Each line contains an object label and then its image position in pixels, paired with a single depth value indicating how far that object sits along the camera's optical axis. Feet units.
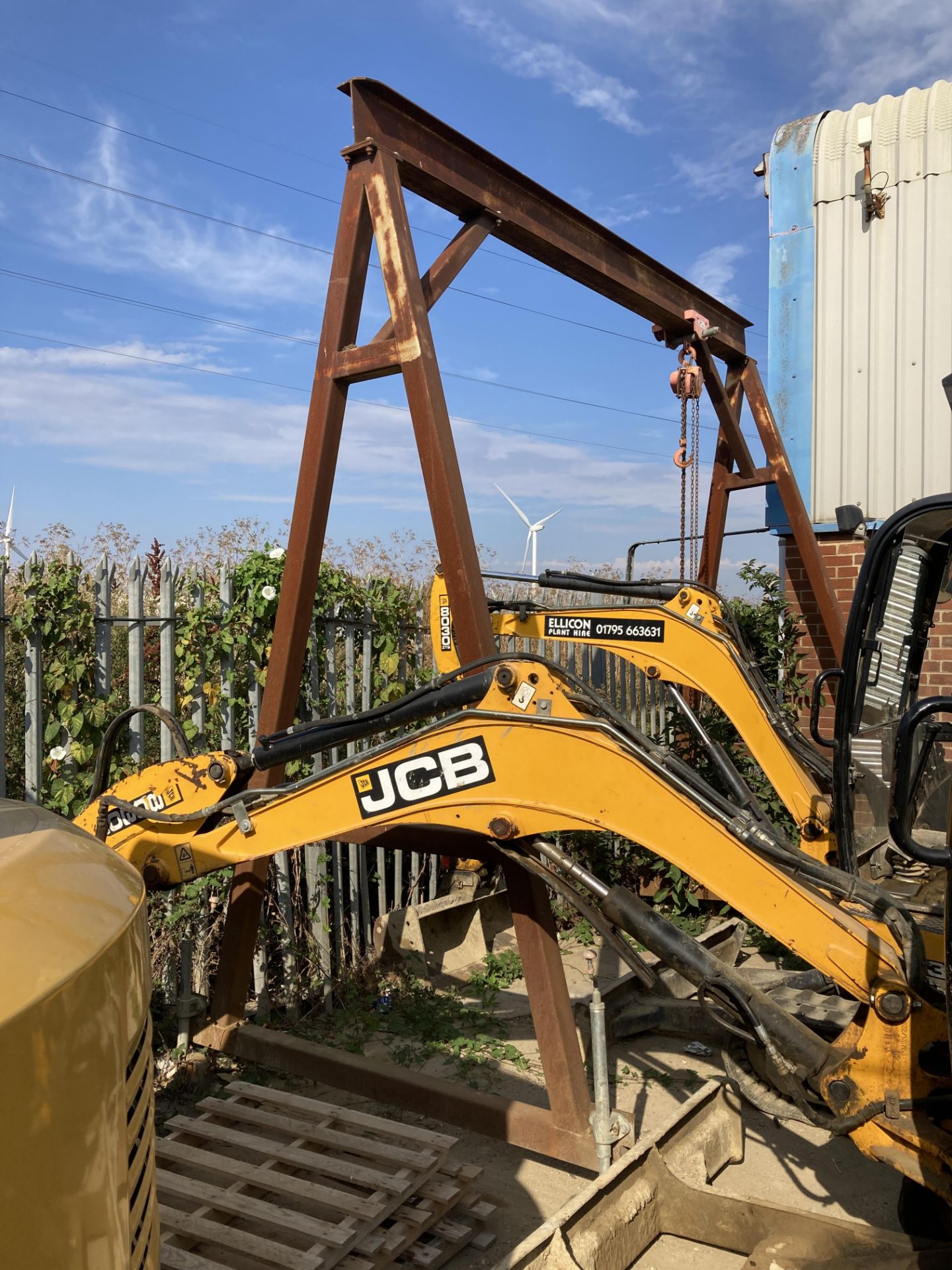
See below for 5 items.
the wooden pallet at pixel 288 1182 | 10.84
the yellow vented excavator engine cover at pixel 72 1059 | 3.47
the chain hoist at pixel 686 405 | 23.59
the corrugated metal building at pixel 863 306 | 26.61
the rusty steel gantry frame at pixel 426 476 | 13.44
